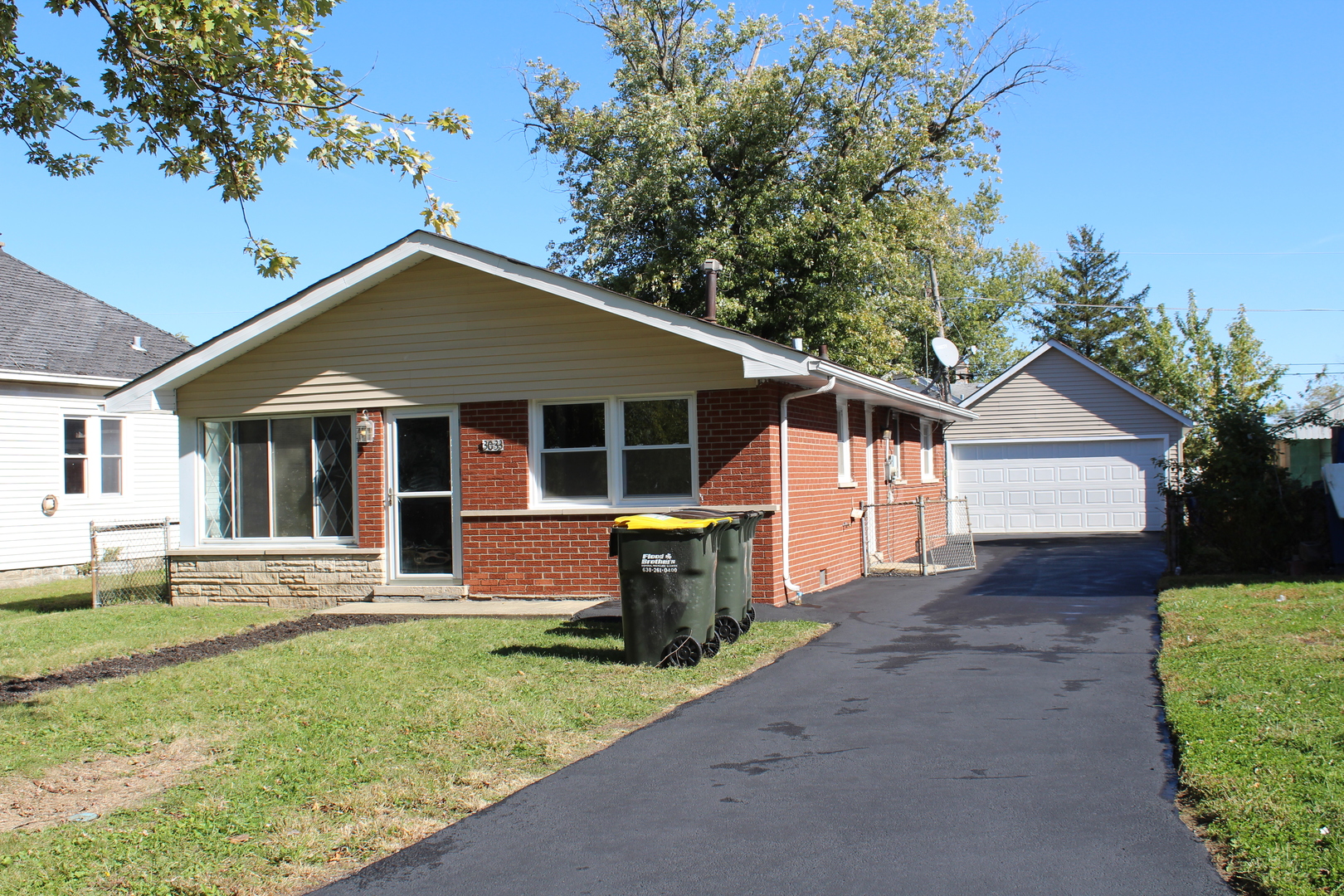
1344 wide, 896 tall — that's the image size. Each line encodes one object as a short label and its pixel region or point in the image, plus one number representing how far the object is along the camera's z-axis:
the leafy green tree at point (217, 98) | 7.99
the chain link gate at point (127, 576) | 14.52
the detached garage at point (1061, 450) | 26.19
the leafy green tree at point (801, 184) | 24.14
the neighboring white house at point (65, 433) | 17.64
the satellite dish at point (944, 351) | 23.02
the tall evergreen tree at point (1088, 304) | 54.09
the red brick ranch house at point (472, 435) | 12.23
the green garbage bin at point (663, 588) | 8.71
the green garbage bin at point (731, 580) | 9.73
